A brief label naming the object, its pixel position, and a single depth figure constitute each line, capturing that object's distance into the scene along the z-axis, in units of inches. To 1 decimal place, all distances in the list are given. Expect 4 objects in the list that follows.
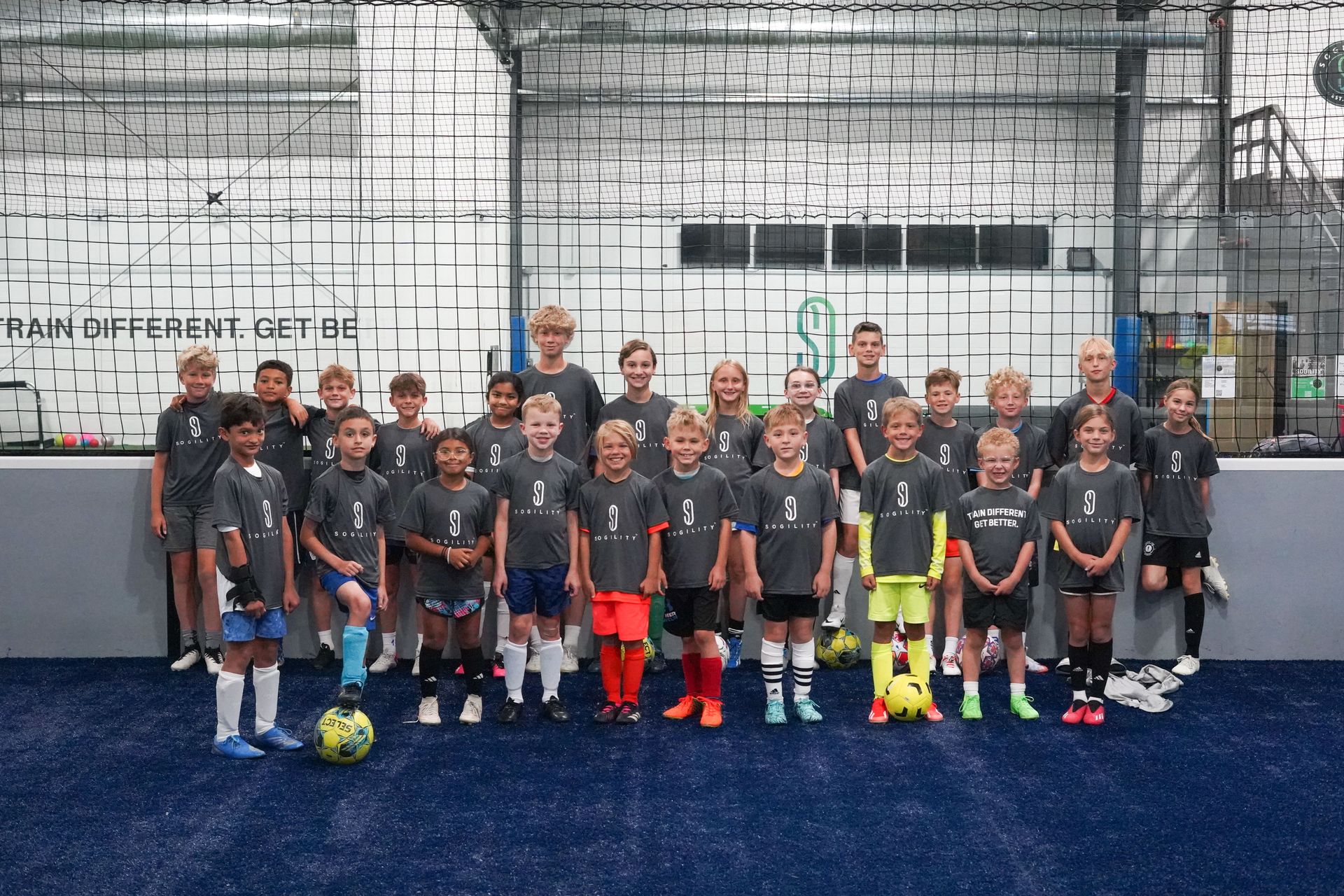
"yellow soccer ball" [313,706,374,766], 168.2
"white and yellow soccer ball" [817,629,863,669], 228.5
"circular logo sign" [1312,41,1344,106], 339.0
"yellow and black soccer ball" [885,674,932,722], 189.9
